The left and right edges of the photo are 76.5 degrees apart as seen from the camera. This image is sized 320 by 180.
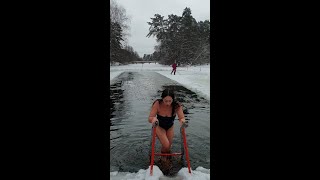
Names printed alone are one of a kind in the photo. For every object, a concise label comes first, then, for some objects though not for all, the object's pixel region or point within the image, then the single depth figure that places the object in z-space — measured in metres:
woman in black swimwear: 3.46
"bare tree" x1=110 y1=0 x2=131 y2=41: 26.77
